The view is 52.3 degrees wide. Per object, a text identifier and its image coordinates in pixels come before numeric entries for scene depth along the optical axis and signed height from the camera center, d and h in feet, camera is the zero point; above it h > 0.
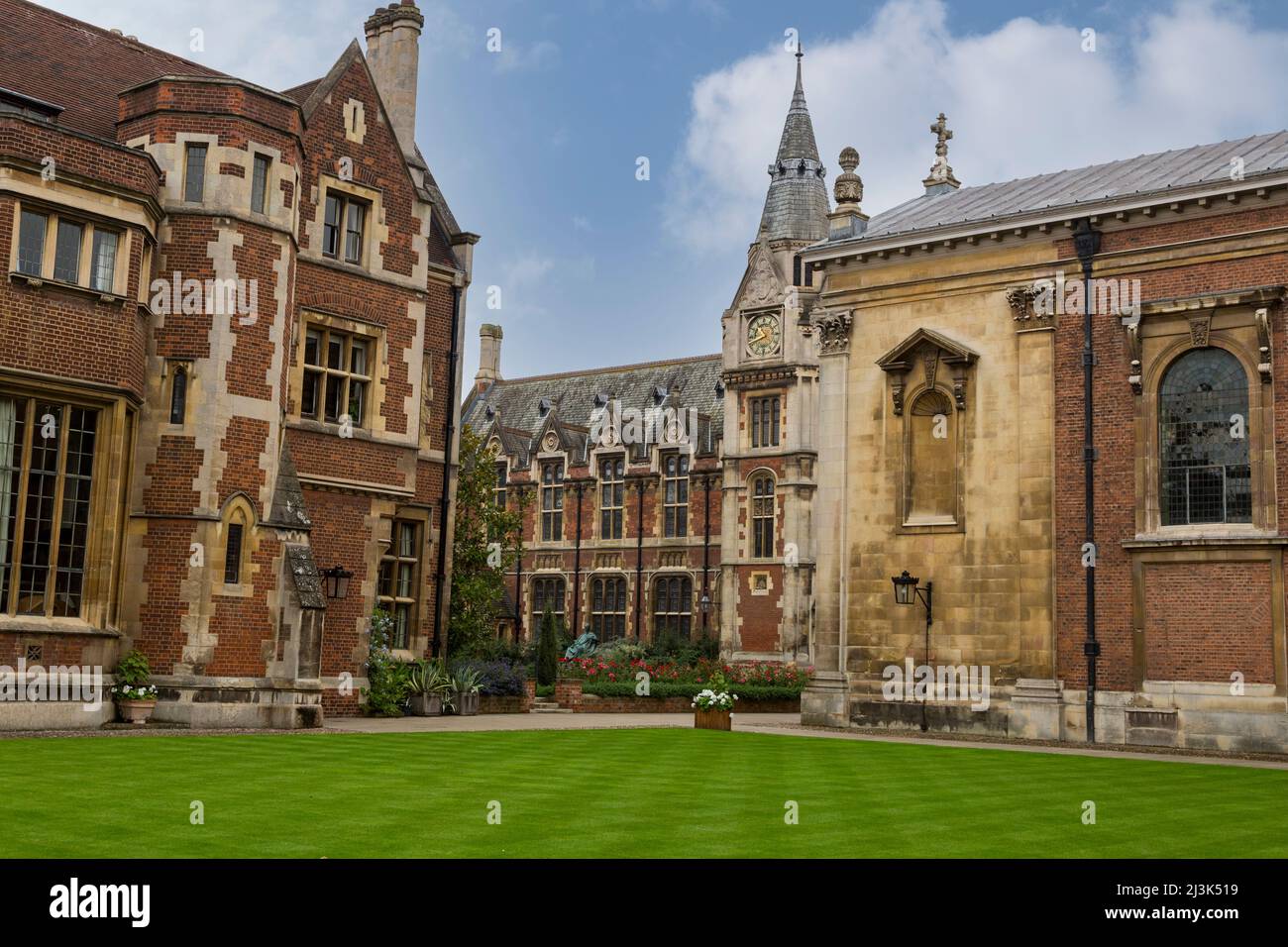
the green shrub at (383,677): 88.63 -3.14
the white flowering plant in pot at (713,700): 83.78 -3.77
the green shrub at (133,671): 70.08 -2.64
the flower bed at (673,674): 126.00 -3.42
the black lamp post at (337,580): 83.76 +3.10
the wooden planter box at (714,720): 84.28 -5.05
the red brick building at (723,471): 167.84 +24.67
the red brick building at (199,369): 66.95 +14.59
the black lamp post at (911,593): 89.26 +3.76
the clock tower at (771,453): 165.37 +24.61
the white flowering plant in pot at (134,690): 69.15 -3.63
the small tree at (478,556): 108.06 +6.65
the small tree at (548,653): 140.87 -1.86
